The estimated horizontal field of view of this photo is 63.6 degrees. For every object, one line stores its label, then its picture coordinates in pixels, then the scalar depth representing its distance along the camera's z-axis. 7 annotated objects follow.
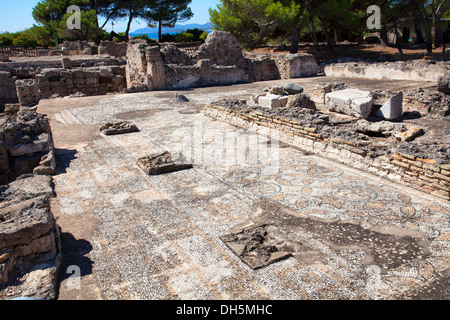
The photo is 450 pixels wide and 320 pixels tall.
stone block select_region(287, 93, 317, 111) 8.89
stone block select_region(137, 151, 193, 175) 5.63
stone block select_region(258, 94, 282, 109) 9.47
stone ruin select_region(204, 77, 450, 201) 4.82
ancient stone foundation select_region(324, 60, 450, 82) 13.61
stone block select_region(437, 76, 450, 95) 9.63
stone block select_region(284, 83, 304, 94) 10.11
